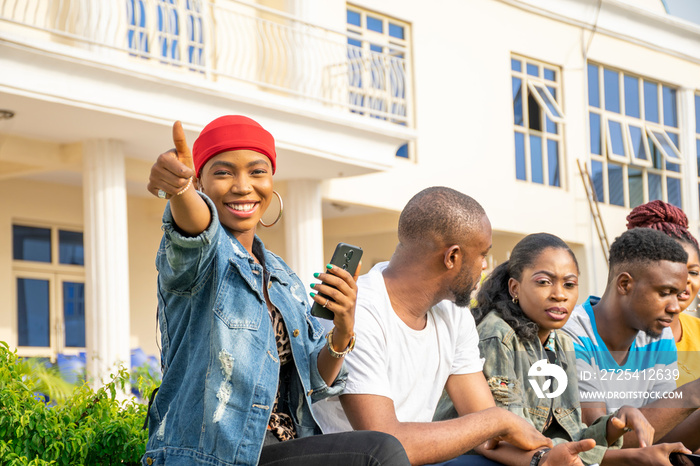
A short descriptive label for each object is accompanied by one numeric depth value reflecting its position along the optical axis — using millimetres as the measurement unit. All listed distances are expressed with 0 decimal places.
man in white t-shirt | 2699
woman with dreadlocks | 4113
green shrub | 3035
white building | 8641
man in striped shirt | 3738
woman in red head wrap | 2217
